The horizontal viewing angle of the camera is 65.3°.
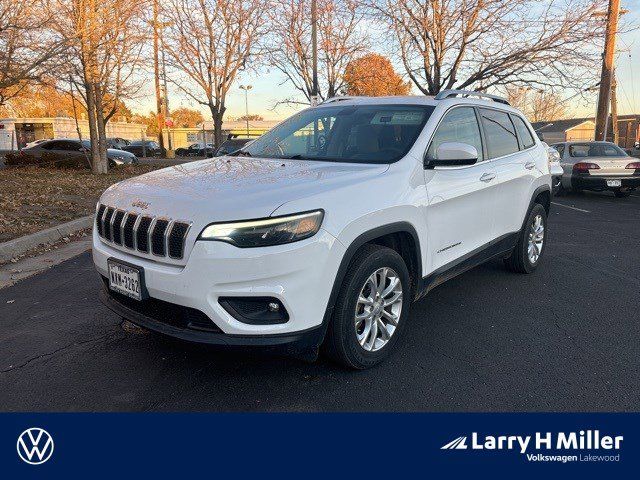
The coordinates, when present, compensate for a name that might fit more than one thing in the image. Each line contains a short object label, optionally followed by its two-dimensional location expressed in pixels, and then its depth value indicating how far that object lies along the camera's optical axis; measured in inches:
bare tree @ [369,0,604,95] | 514.9
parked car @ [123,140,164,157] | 1309.1
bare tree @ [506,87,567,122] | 2405.8
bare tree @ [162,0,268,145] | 702.5
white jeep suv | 101.5
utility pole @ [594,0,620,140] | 546.3
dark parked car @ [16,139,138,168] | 786.2
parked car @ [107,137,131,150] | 1269.7
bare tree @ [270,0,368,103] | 708.0
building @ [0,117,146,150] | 1750.7
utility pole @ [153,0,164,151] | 665.0
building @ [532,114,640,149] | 1475.1
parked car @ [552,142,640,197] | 490.9
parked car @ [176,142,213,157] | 1608.0
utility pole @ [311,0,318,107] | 620.7
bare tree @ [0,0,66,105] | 453.1
